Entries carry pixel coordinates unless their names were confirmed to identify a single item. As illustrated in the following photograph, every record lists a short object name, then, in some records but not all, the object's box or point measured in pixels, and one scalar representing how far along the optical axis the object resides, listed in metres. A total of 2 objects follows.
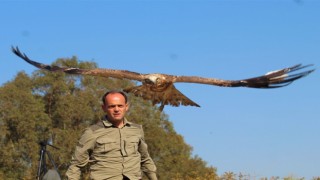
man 5.57
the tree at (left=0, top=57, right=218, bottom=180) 39.09
